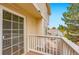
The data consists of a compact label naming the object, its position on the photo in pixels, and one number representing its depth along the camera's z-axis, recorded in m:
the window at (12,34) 1.02
